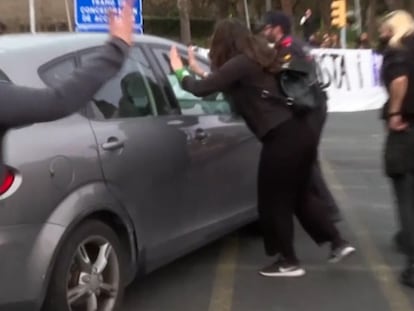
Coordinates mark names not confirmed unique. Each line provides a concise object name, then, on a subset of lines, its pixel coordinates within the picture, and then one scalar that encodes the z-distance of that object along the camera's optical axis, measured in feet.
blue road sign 43.98
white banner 64.18
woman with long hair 17.66
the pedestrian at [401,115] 17.58
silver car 12.91
